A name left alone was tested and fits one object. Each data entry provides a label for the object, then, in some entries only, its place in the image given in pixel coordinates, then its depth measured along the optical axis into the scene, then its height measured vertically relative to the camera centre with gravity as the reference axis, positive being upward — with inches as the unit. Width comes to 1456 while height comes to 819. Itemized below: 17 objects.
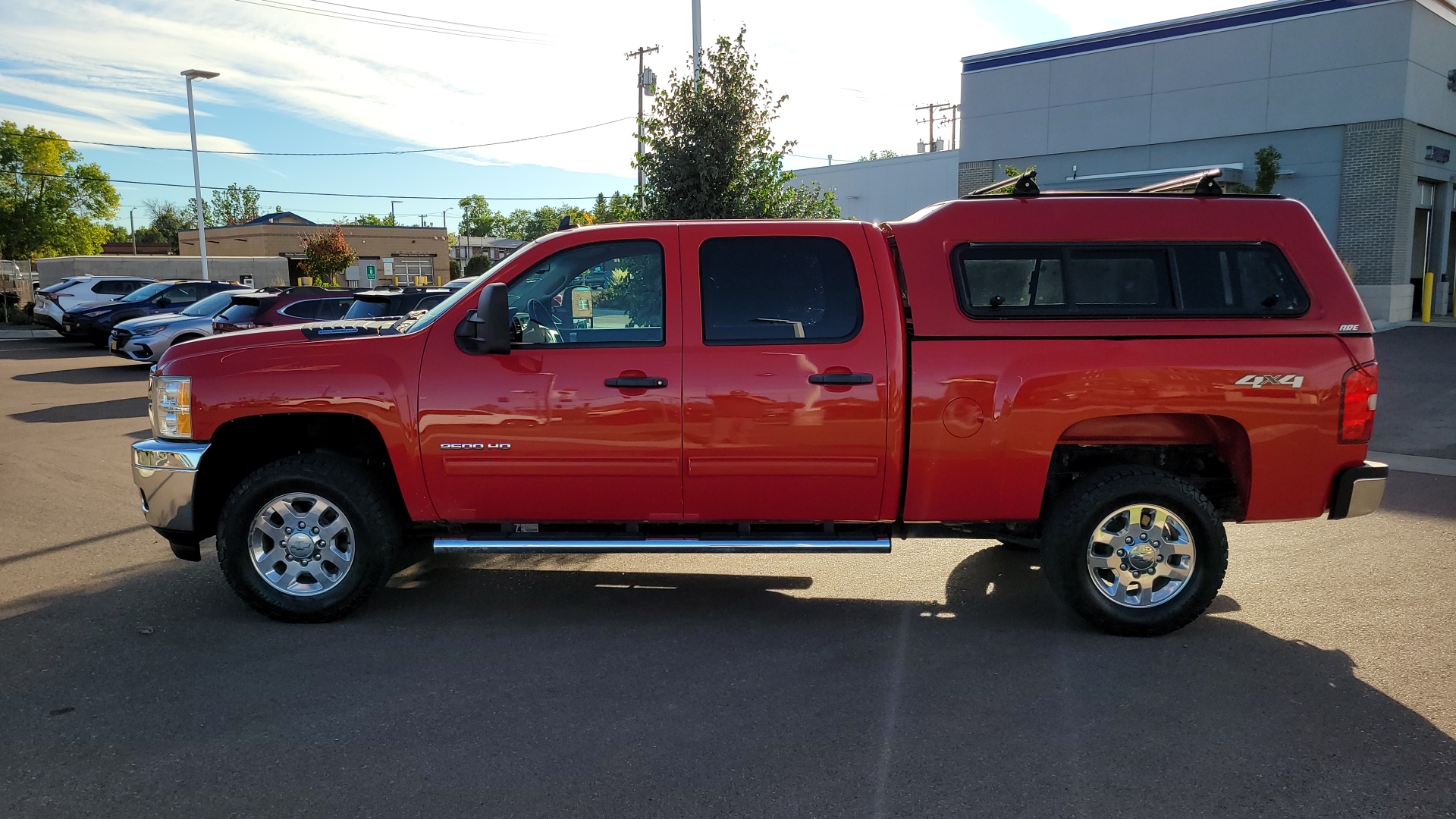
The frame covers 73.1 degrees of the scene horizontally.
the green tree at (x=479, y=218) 5467.5 +406.4
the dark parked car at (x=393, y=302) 490.0 -5.5
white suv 1048.8 -4.2
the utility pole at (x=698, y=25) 627.8 +169.7
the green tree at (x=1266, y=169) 890.0 +112.8
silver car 713.6 -31.4
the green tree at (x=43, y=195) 2282.2 +227.0
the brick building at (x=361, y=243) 2532.0 +126.6
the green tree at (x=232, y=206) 4709.6 +405.3
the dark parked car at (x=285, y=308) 658.8 -11.8
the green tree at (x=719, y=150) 486.6 +70.9
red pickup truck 191.9 -20.5
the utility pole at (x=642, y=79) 532.9 +288.0
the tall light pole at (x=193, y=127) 1305.4 +221.8
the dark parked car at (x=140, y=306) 943.7 -14.4
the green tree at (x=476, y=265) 1854.1 +50.3
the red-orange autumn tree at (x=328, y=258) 2100.1 +70.5
